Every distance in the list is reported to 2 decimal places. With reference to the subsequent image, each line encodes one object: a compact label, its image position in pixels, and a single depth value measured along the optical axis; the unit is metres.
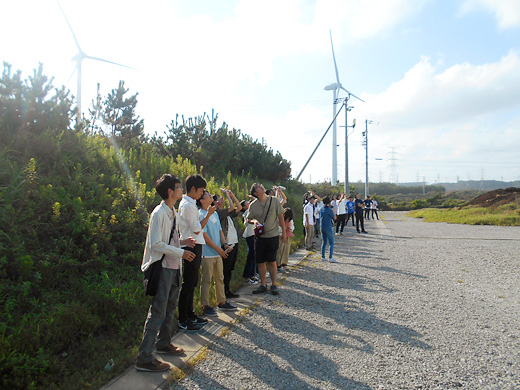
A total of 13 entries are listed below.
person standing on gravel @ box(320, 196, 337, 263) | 10.18
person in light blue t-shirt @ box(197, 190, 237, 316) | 5.45
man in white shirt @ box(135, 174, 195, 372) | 3.65
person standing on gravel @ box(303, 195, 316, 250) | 11.98
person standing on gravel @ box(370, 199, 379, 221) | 31.86
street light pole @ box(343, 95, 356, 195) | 32.44
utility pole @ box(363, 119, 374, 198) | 51.94
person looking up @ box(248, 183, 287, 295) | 6.70
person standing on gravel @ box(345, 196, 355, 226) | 21.63
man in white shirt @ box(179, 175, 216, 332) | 4.69
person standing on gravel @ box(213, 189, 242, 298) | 6.59
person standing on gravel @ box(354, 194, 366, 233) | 18.69
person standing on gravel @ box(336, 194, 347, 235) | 17.85
